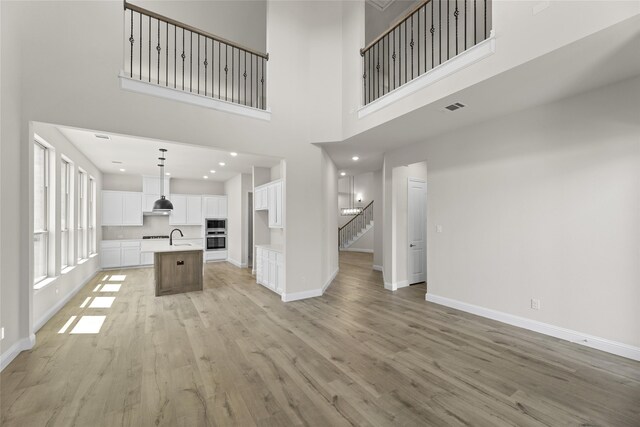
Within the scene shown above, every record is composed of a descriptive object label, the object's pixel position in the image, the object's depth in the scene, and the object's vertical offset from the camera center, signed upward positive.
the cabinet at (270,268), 5.08 -1.12
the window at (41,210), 3.75 +0.07
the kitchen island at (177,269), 5.28 -1.12
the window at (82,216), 5.88 -0.03
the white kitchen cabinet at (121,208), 7.87 +0.21
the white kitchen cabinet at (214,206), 9.20 +0.29
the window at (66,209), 4.66 +0.10
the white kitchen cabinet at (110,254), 7.70 -1.17
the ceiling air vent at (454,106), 3.39 +1.40
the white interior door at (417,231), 5.80 -0.37
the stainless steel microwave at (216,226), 9.23 -0.40
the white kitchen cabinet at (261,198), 6.09 +0.40
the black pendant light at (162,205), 5.66 +0.21
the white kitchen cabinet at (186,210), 8.77 +0.15
